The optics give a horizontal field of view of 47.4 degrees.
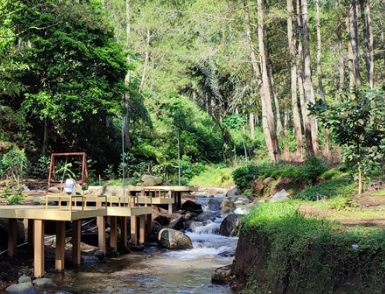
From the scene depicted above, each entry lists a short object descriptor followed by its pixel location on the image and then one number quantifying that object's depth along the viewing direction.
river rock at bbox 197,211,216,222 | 14.65
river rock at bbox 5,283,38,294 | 6.95
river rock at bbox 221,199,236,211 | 15.84
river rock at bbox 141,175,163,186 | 16.52
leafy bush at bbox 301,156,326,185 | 15.49
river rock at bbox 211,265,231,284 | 7.39
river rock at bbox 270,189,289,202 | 12.19
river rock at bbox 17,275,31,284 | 7.42
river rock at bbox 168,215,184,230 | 13.47
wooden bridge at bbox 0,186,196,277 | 7.93
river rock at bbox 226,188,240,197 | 19.54
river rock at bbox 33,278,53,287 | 7.46
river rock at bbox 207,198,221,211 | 16.77
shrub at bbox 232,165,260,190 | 19.67
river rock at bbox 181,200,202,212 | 16.91
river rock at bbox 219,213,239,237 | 12.43
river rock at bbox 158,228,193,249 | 11.32
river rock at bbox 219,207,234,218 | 15.26
